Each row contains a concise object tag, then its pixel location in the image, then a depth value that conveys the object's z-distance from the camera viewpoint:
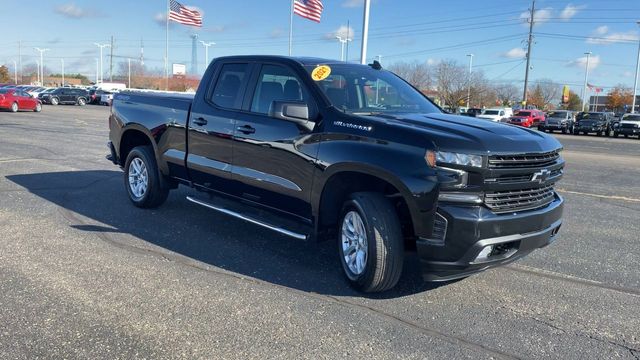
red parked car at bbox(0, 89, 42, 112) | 30.02
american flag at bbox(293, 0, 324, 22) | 23.73
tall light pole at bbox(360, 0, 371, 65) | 17.95
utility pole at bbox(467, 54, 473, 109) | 65.23
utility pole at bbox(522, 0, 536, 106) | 57.19
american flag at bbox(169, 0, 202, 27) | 35.19
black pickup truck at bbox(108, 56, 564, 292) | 3.86
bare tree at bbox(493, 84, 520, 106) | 89.25
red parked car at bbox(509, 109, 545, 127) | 41.89
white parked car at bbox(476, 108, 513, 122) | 43.44
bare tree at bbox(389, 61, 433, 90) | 63.59
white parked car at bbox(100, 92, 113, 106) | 54.09
